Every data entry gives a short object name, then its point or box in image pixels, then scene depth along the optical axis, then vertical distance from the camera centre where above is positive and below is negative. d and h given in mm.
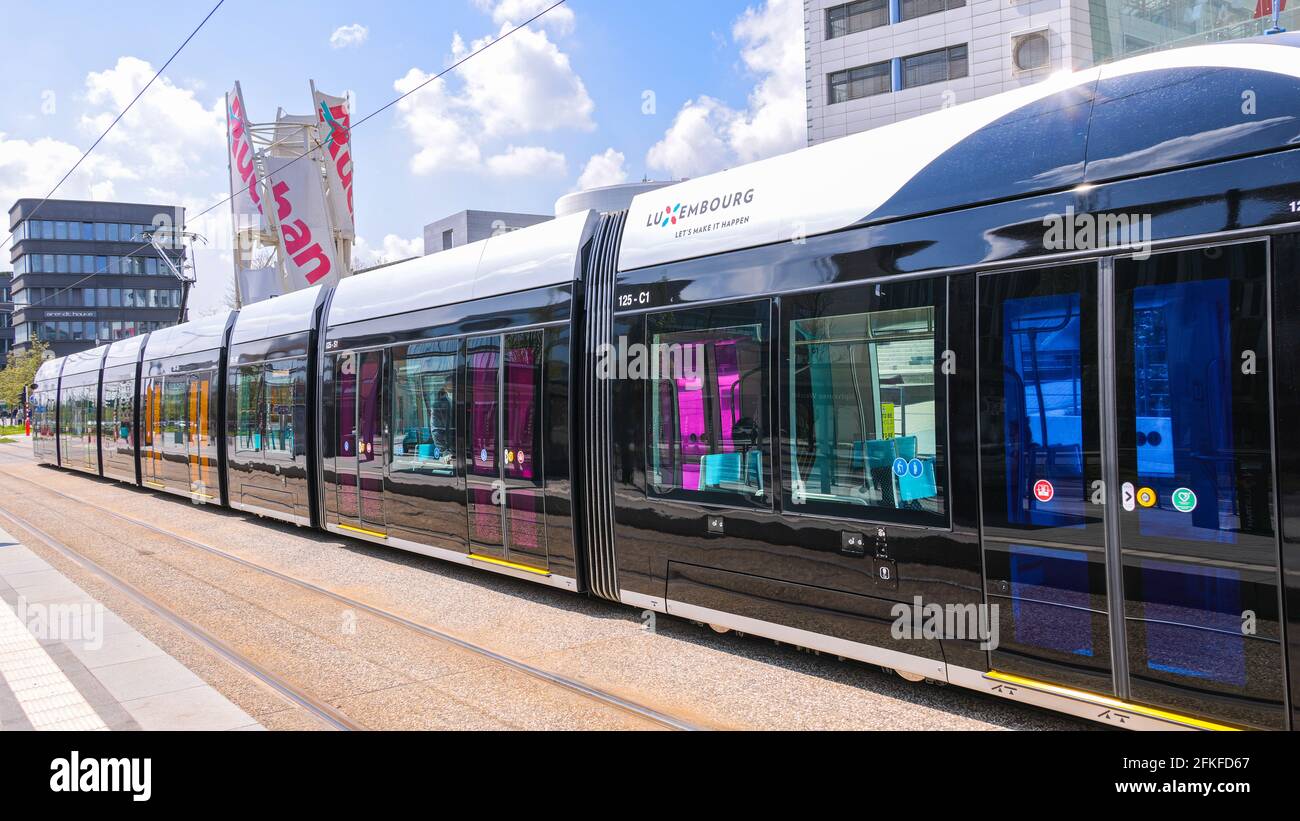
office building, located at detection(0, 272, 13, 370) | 112562 +14192
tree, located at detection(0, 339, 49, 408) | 73250 +4790
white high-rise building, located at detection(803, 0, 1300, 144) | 34031 +13961
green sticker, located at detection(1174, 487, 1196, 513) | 4223 -470
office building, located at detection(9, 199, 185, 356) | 95250 +16399
